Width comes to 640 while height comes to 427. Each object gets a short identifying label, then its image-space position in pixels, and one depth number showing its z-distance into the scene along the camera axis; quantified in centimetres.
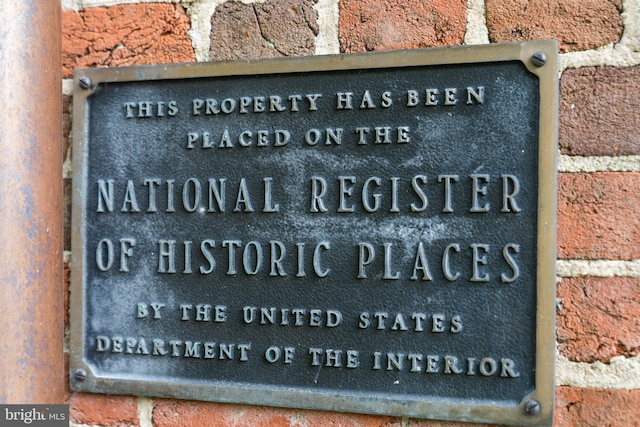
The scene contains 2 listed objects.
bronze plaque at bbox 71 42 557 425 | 71
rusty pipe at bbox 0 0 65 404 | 75
